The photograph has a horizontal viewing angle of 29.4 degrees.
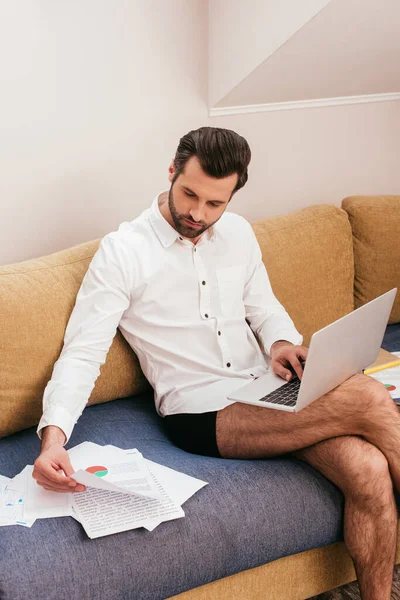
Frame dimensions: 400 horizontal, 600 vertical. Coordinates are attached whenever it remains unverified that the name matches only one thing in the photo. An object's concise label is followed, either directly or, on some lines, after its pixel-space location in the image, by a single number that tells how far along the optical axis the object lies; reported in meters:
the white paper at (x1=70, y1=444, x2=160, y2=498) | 1.48
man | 1.72
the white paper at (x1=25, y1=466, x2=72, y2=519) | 1.56
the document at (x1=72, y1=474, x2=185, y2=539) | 1.52
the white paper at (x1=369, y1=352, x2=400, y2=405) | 2.10
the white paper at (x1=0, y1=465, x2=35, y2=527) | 1.54
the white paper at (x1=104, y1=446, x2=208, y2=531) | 1.64
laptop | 1.61
